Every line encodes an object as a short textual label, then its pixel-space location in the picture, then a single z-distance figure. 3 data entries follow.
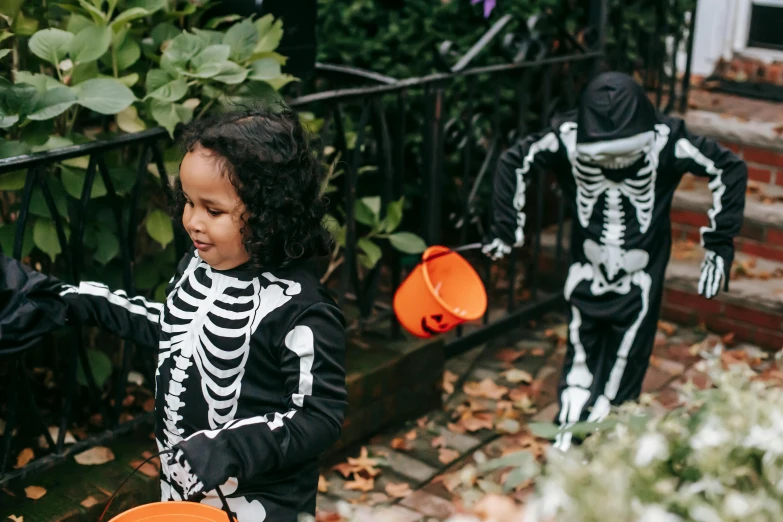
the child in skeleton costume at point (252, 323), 1.99
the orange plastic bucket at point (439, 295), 3.28
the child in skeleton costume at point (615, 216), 3.42
